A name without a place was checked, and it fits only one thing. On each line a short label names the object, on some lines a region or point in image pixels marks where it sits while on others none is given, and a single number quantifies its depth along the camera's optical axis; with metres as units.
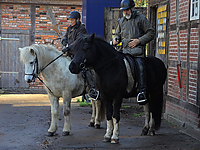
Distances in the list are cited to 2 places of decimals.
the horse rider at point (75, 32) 12.29
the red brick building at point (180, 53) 12.33
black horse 9.83
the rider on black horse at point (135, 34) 10.90
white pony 11.07
